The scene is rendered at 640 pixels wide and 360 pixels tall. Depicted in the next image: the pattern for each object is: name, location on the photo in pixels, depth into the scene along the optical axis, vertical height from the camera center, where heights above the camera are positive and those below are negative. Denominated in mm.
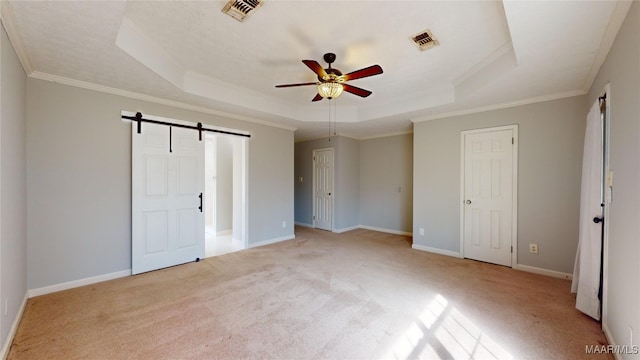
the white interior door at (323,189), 6617 -264
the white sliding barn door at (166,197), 3580 -282
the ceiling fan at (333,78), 2523 +1050
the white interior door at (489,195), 3965 -255
